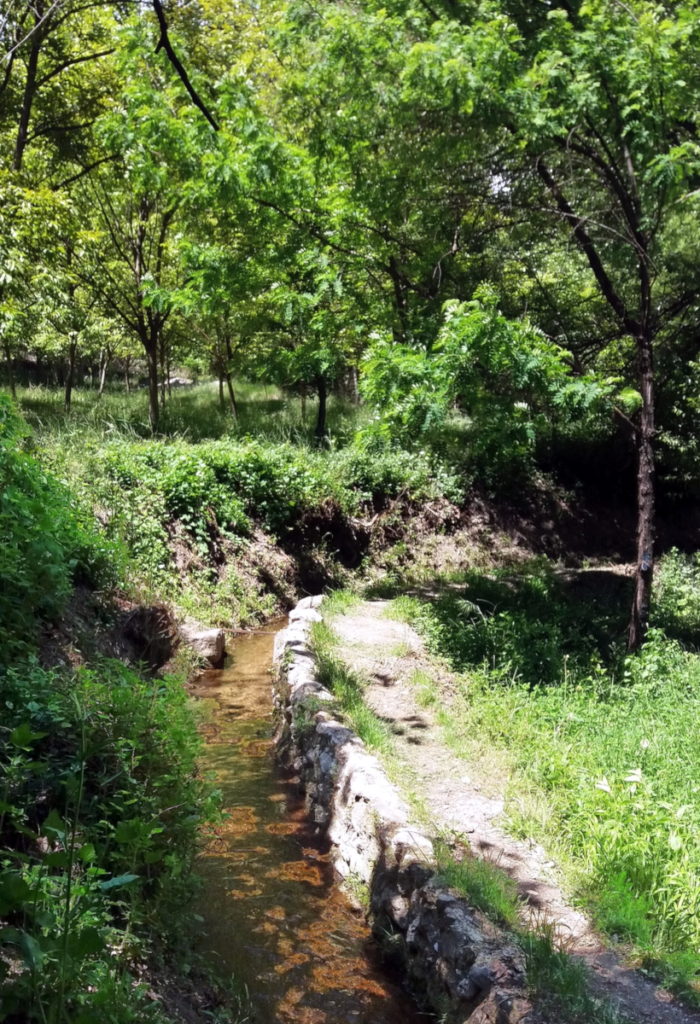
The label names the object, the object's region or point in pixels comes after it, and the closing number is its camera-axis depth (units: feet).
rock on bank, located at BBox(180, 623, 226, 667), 28.91
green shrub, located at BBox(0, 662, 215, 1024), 7.16
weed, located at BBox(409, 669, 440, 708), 21.99
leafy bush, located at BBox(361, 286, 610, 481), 23.66
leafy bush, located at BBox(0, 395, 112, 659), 14.05
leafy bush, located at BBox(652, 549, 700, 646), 30.14
